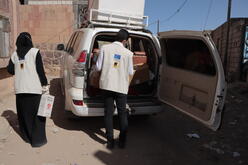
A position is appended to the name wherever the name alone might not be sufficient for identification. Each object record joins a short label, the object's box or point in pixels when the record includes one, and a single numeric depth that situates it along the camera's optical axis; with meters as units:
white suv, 3.27
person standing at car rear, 3.33
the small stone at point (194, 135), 4.20
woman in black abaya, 3.28
